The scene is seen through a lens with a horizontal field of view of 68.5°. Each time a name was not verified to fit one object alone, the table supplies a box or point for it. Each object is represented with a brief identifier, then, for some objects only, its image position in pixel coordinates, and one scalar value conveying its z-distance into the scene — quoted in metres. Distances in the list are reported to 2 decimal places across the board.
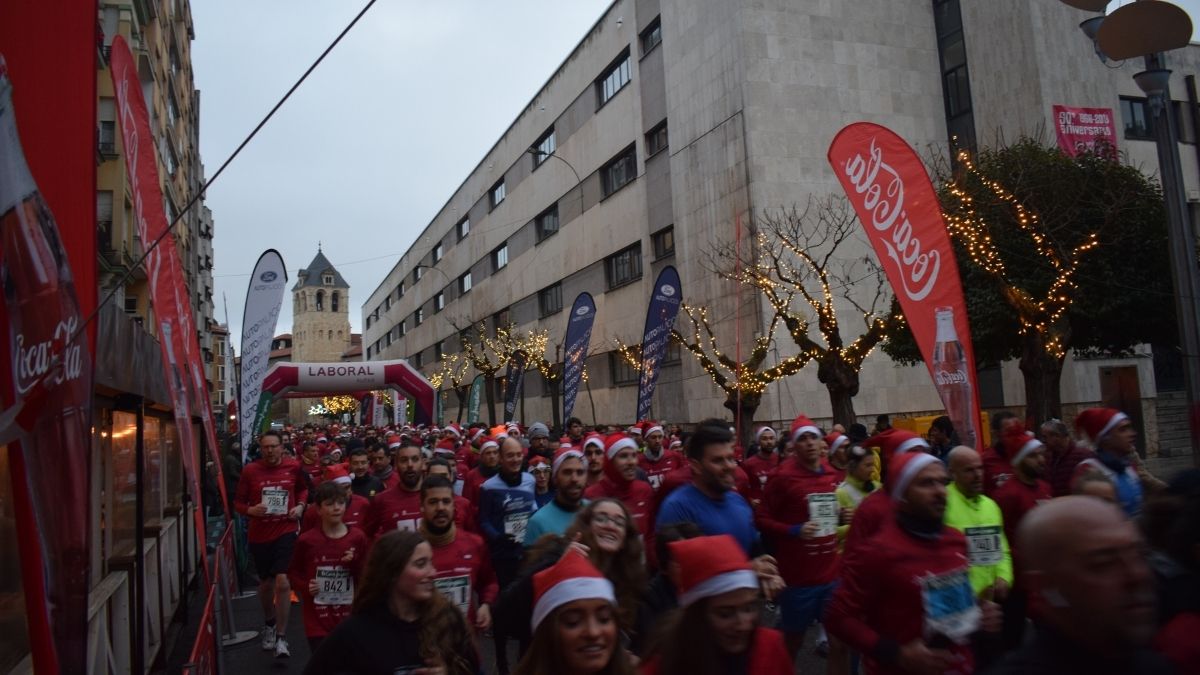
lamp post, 8.49
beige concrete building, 25.75
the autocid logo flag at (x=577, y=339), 19.57
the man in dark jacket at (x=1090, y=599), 2.11
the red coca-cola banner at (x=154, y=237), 4.87
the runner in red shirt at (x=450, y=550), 5.09
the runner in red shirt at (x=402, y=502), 6.85
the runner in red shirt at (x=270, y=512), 9.08
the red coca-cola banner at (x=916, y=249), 8.48
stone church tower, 127.69
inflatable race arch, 26.88
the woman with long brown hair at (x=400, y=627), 3.40
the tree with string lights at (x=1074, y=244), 20.95
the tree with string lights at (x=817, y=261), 24.42
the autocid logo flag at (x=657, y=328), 16.33
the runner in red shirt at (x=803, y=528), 6.14
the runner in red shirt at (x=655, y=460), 10.49
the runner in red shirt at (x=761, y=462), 9.20
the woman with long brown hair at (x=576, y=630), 2.83
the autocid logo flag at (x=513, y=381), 25.26
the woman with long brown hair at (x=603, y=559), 4.05
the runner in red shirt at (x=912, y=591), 3.79
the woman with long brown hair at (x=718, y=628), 2.90
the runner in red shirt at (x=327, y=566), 6.09
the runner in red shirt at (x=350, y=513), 6.85
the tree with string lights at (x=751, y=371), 21.50
